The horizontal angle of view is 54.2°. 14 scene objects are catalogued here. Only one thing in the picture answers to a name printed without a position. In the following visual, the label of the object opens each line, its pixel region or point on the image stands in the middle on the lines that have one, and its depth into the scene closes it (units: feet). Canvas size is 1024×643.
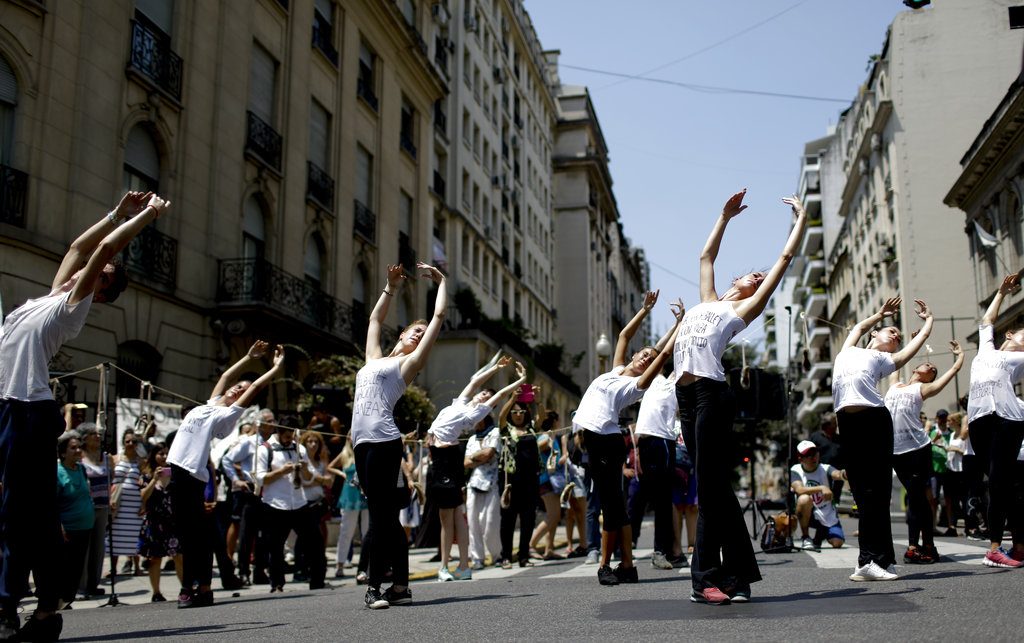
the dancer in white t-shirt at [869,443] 22.39
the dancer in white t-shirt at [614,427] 24.82
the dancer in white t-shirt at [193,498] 25.76
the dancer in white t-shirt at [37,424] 17.44
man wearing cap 39.01
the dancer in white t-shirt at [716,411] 18.92
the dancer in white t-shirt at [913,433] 29.43
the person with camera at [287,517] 32.86
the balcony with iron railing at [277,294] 68.23
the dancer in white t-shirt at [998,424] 26.43
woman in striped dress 34.88
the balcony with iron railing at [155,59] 60.15
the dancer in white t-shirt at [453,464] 32.27
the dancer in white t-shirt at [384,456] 22.25
